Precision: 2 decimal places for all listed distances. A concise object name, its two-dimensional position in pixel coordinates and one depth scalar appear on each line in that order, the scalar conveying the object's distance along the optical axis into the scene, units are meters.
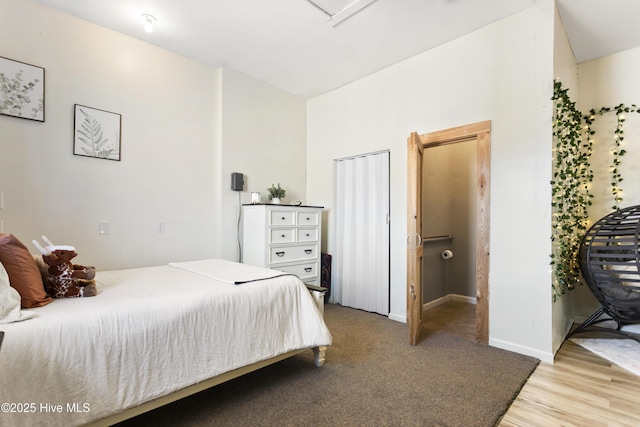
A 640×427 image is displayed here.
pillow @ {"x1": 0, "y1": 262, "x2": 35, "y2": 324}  1.26
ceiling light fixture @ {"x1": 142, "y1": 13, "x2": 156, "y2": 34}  2.69
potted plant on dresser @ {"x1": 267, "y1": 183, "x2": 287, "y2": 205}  3.89
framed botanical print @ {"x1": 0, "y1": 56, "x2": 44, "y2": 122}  2.40
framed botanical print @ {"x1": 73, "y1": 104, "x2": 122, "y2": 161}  2.72
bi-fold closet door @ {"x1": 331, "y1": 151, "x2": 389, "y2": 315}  3.63
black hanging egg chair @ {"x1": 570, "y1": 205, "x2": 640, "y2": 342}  2.47
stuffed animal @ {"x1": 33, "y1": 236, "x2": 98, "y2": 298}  1.66
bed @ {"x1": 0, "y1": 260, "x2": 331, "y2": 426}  1.20
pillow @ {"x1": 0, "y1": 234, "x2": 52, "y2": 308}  1.46
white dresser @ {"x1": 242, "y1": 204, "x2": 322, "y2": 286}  3.35
